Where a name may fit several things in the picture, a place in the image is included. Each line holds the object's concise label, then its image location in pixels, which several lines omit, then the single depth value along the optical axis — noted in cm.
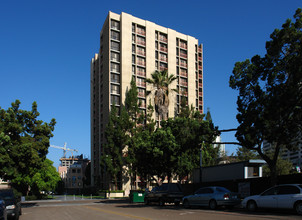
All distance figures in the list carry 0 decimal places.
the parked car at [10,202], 1542
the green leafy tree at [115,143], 5563
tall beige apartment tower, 6638
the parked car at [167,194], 2503
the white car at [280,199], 1497
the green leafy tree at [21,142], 3014
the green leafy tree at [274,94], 2000
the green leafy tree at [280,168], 5694
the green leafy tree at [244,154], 6581
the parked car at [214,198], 1914
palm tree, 6112
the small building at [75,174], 13486
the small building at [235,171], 3164
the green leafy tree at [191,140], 2489
